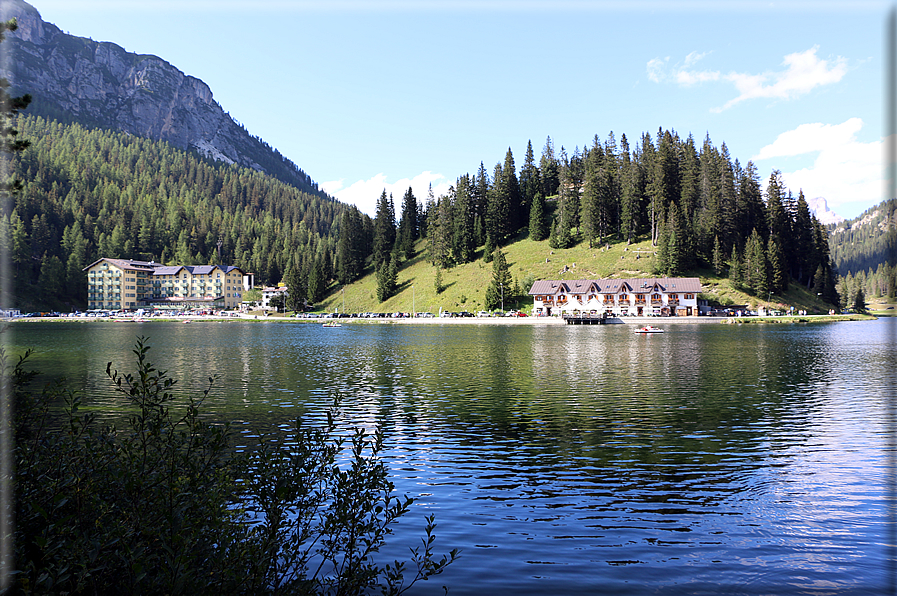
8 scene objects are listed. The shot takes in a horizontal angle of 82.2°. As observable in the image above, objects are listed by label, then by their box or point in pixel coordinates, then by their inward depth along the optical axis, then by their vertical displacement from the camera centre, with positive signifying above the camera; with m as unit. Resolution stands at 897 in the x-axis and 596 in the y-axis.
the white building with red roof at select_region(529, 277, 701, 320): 157.00 +2.52
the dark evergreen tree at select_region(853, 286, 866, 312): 196.38 +0.77
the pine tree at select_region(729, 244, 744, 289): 161.38 +10.08
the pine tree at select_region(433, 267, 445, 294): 189.50 +8.31
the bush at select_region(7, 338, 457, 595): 7.45 -3.32
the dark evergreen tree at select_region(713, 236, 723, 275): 166.70 +15.33
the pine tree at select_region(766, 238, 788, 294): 158.75 +10.77
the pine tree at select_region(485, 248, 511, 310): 170.25 +7.31
